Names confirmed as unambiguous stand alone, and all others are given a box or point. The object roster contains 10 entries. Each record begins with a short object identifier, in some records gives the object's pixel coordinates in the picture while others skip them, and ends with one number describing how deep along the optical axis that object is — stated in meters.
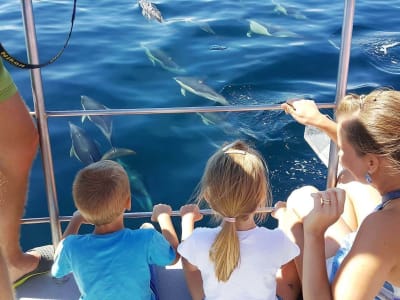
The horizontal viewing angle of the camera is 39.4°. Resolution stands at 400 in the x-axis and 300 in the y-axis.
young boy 1.51
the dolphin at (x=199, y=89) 5.17
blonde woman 1.20
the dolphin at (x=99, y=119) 4.37
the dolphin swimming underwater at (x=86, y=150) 3.88
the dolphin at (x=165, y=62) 5.71
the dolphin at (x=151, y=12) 6.79
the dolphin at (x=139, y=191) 3.70
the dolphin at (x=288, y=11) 7.35
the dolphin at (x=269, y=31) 6.66
